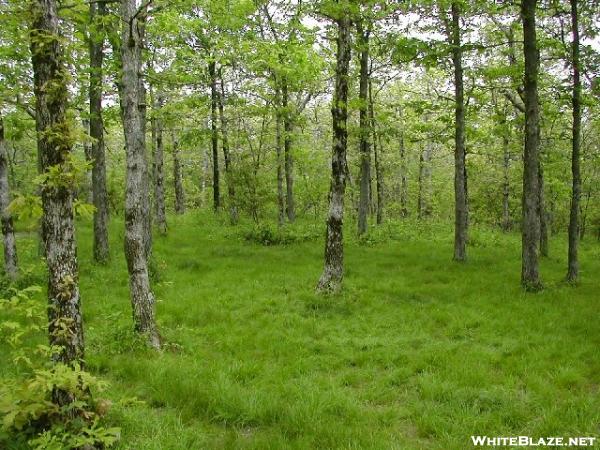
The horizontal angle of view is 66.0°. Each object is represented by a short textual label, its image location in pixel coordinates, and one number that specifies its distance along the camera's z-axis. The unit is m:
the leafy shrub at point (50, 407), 4.57
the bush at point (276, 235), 19.56
